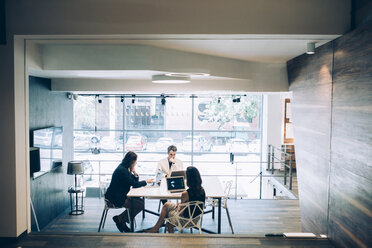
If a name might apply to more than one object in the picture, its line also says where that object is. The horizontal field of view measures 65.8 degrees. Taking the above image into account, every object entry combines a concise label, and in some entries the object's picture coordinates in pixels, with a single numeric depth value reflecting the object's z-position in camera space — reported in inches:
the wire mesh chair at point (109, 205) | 169.0
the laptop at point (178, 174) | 174.2
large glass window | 368.5
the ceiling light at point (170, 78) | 172.7
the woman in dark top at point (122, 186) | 161.0
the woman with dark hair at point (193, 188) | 143.6
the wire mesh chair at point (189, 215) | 144.9
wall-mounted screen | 191.5
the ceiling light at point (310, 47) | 129.6
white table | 157.6
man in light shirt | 202.9
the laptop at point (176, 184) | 164.7
